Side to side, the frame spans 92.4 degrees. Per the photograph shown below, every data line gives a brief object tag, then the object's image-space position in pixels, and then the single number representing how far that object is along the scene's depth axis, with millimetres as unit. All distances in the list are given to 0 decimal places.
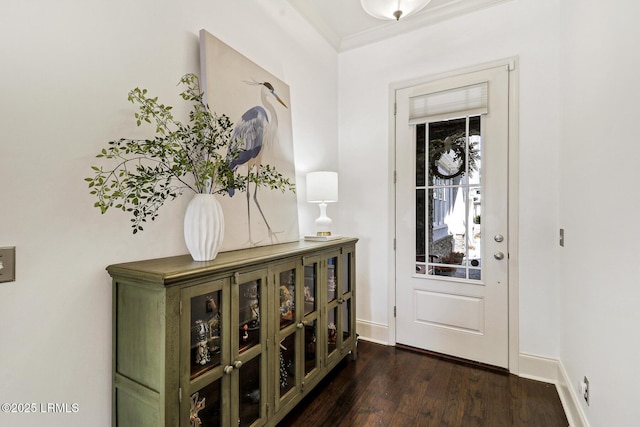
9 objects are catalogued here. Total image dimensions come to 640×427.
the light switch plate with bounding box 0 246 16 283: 1054
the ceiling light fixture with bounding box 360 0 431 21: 1839
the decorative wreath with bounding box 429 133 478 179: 2578
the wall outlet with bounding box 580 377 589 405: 1602
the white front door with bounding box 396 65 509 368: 2477
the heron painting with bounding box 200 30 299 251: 1769
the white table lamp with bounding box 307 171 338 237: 2459
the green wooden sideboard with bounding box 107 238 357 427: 1181
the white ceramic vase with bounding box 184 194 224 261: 1415
